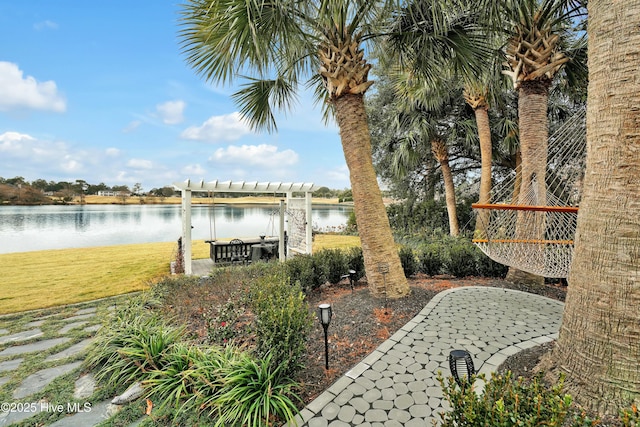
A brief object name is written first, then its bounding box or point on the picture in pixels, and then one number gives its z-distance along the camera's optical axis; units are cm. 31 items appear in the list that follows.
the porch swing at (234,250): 812
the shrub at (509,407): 113
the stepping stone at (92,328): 406
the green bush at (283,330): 230
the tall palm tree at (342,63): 378
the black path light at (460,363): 167
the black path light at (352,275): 461
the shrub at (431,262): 607
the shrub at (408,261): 582
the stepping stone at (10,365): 306
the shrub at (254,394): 200
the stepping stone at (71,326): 407
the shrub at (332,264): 518
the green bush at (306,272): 475
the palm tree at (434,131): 896
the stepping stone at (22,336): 379
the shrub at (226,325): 311
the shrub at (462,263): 595
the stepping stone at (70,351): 328
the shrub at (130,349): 279
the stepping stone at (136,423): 216
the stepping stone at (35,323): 432
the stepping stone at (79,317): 455
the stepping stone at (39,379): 265
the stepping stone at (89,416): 223
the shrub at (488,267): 584
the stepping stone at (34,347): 346
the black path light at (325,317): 256
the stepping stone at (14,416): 225
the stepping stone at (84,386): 260
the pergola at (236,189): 685
